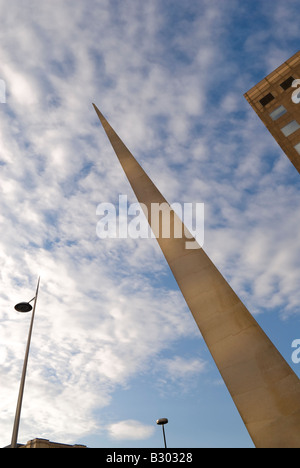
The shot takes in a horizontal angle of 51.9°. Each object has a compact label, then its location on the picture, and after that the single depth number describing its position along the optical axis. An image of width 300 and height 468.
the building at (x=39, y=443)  32.19
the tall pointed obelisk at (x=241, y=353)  5.91
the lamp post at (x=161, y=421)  32.98
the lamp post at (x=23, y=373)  10.27
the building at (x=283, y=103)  30.75
